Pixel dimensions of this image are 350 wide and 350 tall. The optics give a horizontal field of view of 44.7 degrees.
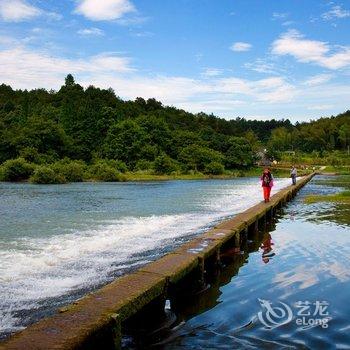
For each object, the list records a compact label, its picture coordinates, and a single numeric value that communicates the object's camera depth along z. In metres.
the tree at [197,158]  85.62
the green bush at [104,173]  61.59
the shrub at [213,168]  83.96
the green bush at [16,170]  58.12
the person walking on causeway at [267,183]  19.44
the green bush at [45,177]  52.31
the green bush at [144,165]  79.81
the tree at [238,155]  93.44
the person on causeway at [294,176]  35.00
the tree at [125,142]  85.00
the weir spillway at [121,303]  4.05
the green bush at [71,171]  58.00
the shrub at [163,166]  78.38
